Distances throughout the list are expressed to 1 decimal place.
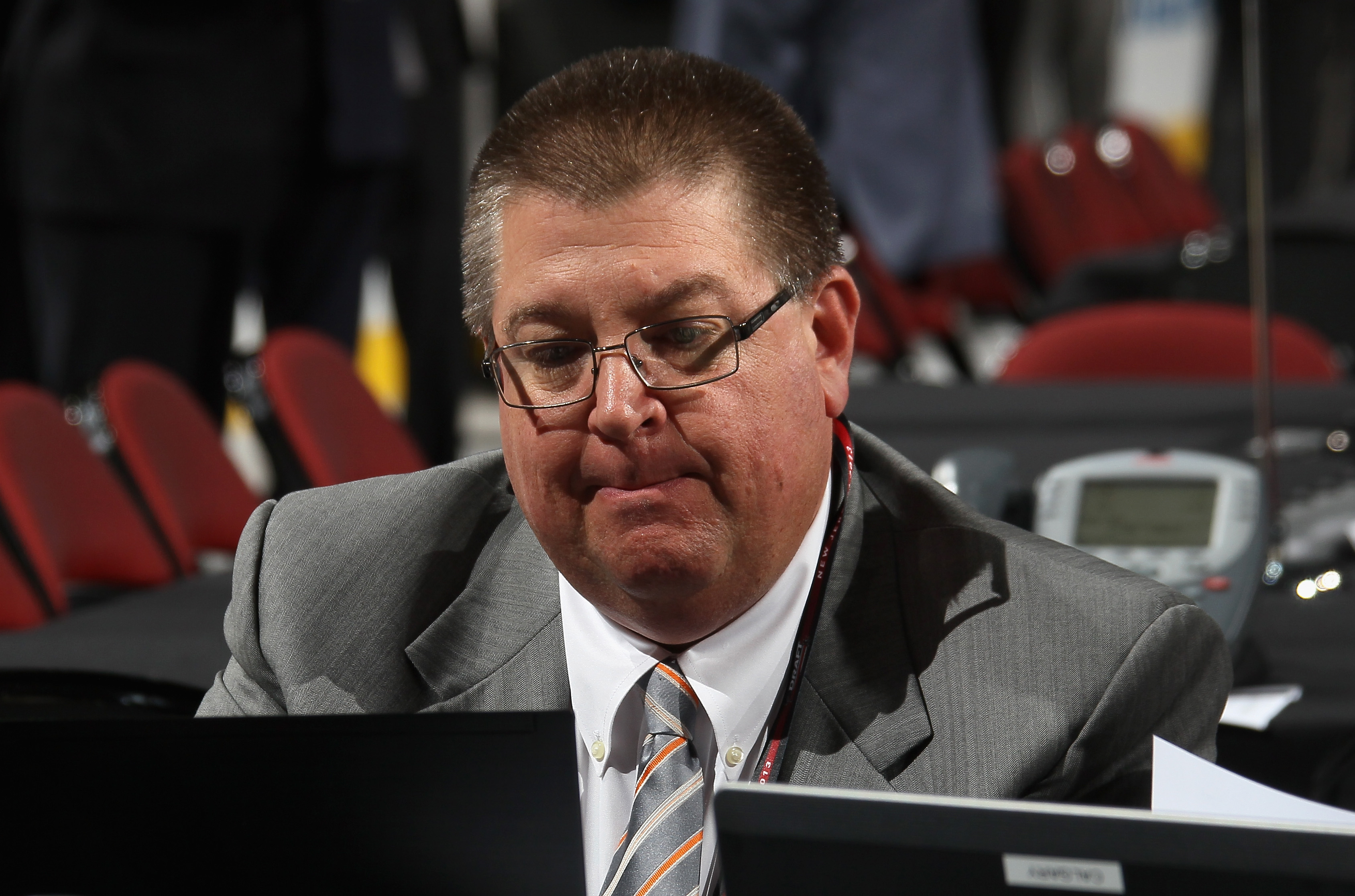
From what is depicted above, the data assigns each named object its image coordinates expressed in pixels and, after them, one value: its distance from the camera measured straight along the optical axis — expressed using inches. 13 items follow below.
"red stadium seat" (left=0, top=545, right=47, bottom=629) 162.9
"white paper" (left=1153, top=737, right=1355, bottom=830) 71.6
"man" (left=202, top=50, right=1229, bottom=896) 87.6
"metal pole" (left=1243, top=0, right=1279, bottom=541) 147.5
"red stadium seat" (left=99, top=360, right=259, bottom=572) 209.2
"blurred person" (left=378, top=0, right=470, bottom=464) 364.2
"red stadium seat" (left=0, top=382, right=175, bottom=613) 183.8
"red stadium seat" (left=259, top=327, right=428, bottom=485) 210.5
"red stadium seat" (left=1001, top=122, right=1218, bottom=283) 510.6
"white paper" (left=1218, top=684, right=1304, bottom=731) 112.5
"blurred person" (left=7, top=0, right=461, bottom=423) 272.4
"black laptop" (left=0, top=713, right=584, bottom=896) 66.2
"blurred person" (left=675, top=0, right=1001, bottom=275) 366.9
